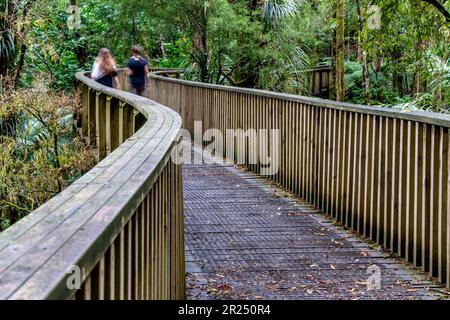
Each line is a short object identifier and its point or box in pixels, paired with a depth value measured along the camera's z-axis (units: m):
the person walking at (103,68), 13.34
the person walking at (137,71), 14.19
